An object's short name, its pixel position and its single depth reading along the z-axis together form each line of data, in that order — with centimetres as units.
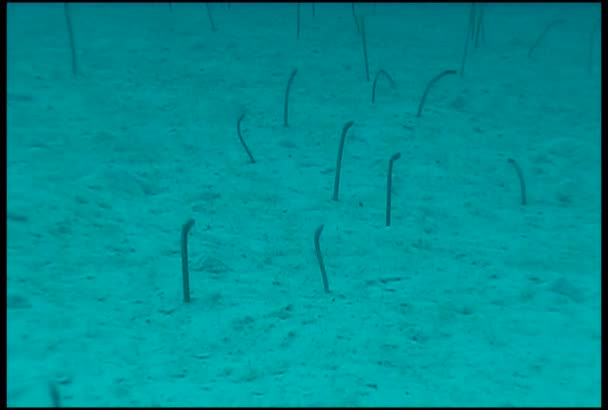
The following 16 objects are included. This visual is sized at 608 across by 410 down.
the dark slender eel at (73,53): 312
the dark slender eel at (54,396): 114
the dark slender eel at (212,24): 390
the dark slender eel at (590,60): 367
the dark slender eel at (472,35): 348
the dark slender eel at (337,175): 218
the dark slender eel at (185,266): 164
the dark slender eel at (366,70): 324
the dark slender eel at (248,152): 249
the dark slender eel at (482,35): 376
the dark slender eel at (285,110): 279
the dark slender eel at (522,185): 227
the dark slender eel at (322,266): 171
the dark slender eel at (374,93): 302
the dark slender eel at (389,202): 206
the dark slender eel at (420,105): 282
